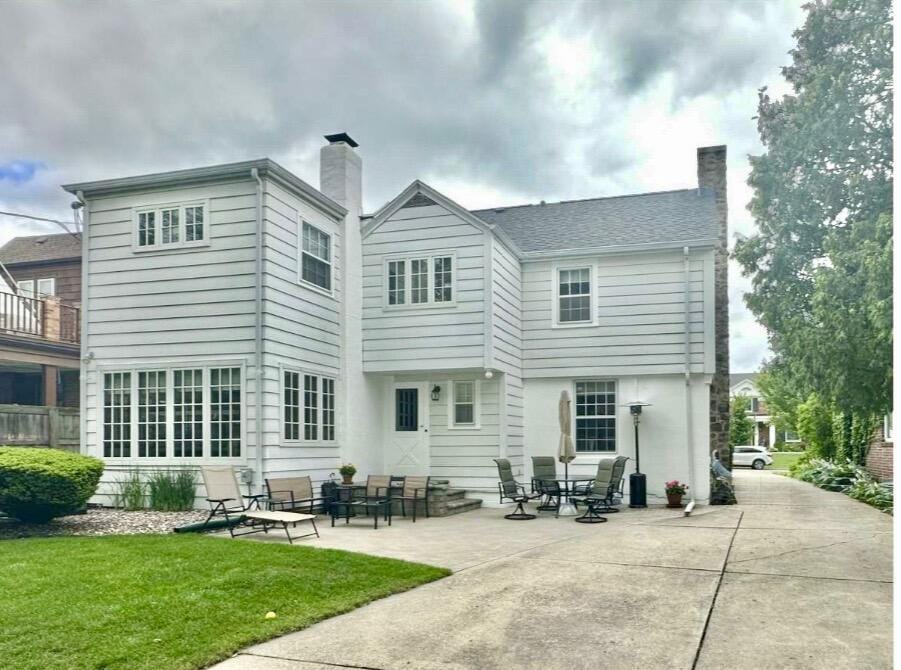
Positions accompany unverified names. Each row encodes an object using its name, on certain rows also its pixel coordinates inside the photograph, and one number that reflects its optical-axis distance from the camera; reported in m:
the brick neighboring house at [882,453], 17.61
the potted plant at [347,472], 13.55
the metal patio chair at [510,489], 12.92
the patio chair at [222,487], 10.43
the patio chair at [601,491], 12.36
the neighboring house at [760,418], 54.65
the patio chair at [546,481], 13.56
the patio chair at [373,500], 11.68
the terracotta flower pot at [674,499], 14.38
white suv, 37.25
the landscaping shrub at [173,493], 12.01
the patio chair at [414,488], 12.66
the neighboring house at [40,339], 13.55
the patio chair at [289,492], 11.03
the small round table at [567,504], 13.16
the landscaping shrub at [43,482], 9.76
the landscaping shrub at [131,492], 12.20
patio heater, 14.65
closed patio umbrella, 13.72
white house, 12.43
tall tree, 12.15
